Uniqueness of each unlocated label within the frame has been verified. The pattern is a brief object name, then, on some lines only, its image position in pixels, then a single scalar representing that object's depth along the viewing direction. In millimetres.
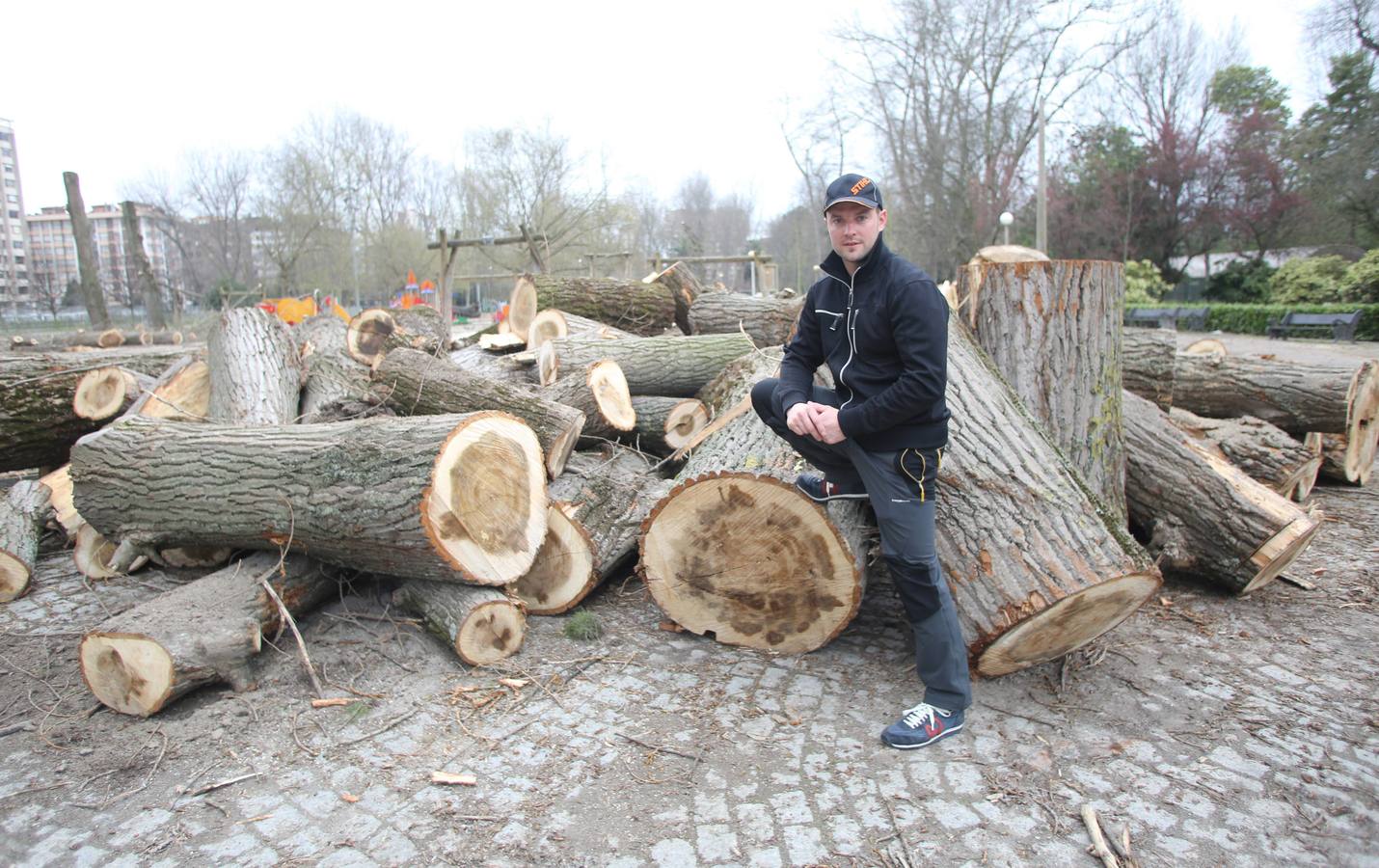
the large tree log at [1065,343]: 4242
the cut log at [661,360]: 6285
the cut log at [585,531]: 4117
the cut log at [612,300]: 8352
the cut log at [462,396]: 4809
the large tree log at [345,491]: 3570
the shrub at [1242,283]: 23703
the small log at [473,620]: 3566
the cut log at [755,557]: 3414
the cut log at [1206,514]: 4043
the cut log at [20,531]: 4484
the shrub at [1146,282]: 24953
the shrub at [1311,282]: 19359
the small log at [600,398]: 5426
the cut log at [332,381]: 5438
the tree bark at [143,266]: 21055
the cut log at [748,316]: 7520
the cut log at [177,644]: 3217
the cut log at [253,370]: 5863
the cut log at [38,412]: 5496
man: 2773
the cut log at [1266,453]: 5234
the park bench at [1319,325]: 15859
